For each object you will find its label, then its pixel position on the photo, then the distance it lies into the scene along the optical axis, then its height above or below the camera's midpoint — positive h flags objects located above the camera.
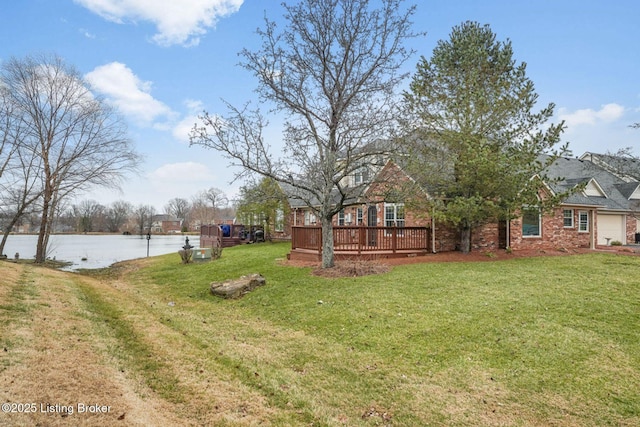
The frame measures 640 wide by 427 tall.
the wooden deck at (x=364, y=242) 13.78 -0.76
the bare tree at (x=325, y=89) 11.00 +4.34
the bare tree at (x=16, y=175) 17.84 +2.42
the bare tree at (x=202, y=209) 58.31 +2.45
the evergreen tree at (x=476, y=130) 12.77 +3.60
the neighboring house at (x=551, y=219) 14.98 +0.27
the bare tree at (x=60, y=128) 17.94 +5.03
